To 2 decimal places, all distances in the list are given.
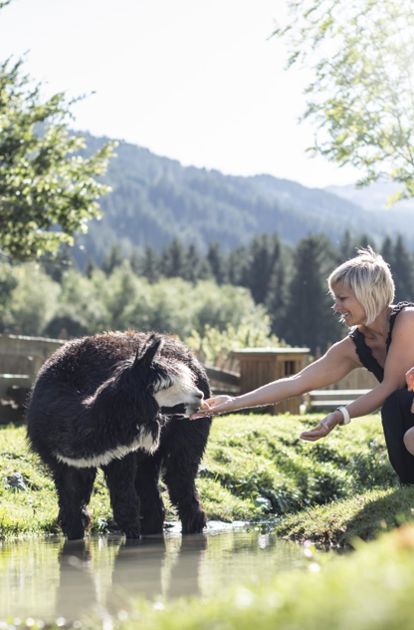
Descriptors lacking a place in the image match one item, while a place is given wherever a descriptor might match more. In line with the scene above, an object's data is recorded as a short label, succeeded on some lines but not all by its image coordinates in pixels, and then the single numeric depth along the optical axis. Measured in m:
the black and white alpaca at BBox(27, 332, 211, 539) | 8.23
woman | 7.62
